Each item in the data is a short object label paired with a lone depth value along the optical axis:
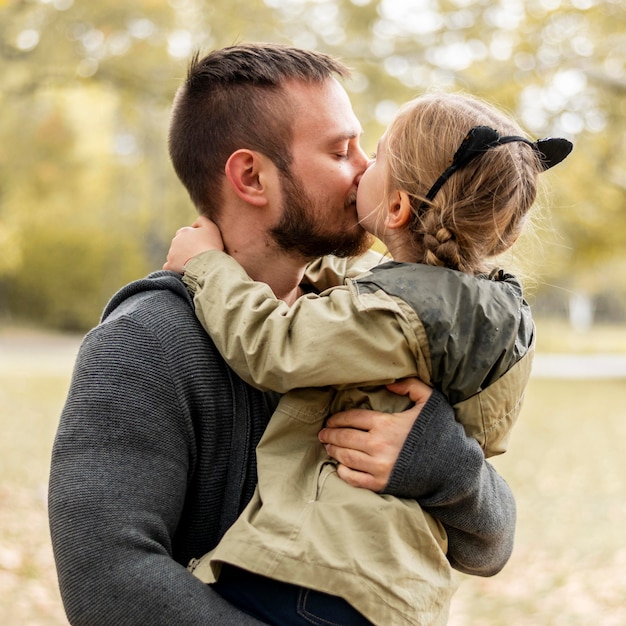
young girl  1.88
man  1.80
